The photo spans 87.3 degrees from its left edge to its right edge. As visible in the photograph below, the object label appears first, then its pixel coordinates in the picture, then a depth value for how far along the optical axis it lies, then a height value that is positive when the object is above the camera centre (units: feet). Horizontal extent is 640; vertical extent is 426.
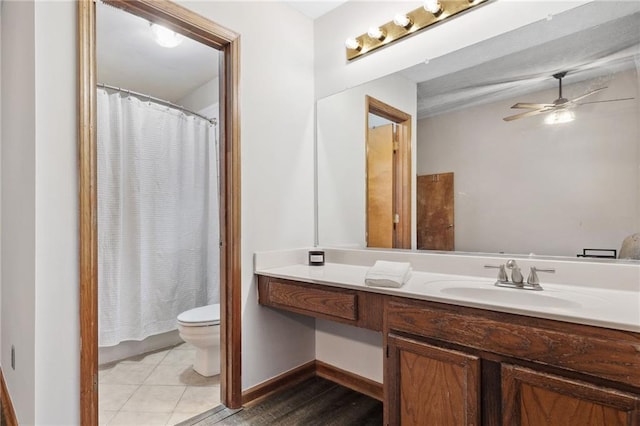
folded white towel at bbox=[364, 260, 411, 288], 4.57 -0.86
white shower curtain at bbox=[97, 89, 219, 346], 7.73 -0.03
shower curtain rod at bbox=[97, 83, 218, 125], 7.92 +2.93
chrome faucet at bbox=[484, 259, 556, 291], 4.40 -0.89
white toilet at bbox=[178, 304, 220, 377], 7.06 -2.58
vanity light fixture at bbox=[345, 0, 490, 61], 5.56 +3.41
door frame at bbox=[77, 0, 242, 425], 4.40 +0.44
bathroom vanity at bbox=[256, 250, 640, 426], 2.98 -1.46
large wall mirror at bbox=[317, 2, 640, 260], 4.29 +1.11
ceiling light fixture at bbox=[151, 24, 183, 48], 7.63 +4.19
